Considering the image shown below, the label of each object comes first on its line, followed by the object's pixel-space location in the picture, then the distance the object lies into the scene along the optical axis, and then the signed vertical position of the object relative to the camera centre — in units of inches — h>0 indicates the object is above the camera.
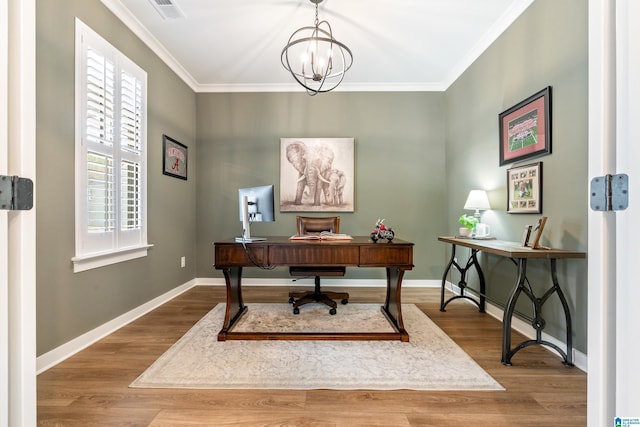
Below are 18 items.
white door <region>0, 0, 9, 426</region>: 27.5 -2.3
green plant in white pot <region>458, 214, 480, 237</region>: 114.3 -5.1
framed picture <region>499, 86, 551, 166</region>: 85.9 +26.8
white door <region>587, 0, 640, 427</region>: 25.5 -1.2
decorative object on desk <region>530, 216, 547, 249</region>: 77.9 -5.4
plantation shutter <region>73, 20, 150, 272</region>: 82.7 +18.9
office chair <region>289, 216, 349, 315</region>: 110.0 -22.6
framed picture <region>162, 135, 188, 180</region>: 127.1 +25.5
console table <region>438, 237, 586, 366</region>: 72.6 -21.7
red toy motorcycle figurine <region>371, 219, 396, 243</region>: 94.0 -7.0
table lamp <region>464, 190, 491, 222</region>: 110.6 +4.2
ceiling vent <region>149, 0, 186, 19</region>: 96.2 +69.6
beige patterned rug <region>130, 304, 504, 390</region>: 66.7 -38.9
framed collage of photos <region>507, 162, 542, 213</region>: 88.7 +7.5
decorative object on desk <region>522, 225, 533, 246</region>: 82.3 -6.6
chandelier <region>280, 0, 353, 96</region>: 92.4 +69.4
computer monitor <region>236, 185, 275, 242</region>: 95.3 +2.8
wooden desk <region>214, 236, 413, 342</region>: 89.0 -13.5
